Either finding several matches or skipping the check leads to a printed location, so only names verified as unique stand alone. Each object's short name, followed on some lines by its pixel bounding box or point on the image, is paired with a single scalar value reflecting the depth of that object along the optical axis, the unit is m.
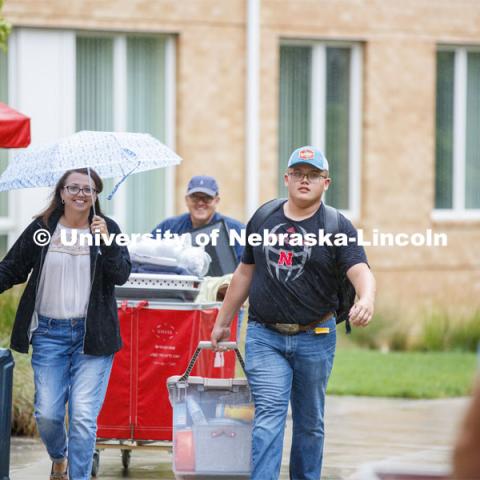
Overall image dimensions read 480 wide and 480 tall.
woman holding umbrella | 14.26
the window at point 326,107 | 34.72
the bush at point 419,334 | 32.69
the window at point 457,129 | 36.53
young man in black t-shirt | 13.87
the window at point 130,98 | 32.37
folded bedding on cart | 16.86
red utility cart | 16.45
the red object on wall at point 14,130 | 17.37
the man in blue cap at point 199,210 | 19.30
